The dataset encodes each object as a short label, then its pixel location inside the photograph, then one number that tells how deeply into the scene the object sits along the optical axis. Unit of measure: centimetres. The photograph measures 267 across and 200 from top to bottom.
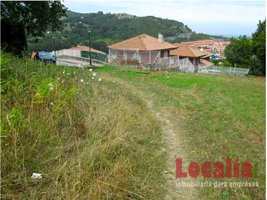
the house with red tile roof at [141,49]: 2259
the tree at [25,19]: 1007
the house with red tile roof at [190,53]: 3157
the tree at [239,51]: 2833
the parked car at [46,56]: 1438
